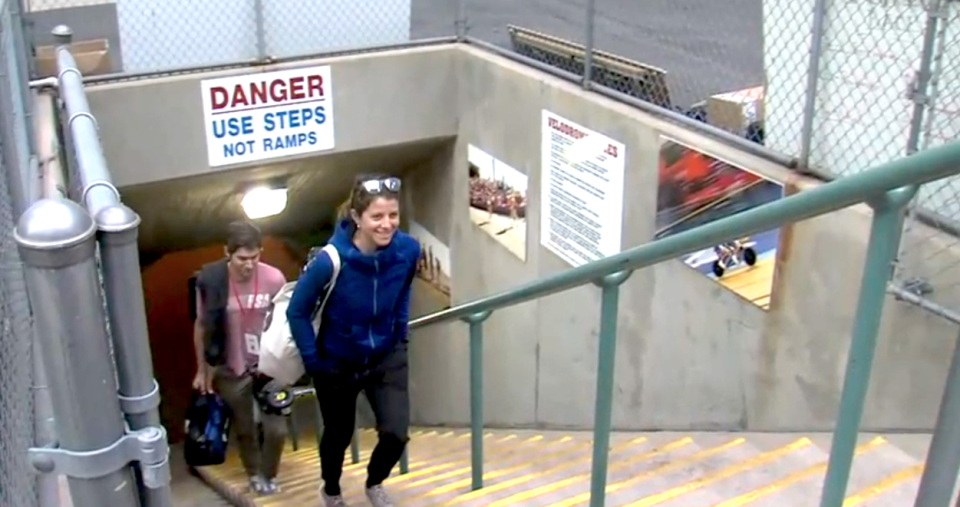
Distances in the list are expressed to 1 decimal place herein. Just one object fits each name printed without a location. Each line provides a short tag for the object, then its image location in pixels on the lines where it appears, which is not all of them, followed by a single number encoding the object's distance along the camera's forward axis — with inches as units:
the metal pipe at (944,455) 61.9
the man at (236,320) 180.1
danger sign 277.0
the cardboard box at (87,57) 263.4
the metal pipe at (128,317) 56.7
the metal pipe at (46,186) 82.4
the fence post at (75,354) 52.1
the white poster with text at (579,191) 236.1
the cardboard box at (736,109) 205.2
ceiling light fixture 316.2
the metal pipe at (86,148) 61.7
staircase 137.2
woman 142.0
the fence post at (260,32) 278.7
